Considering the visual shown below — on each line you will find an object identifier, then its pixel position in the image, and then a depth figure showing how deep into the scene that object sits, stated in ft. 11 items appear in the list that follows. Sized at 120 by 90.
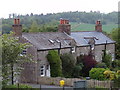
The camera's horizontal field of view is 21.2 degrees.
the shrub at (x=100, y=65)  135.84
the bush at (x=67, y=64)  125.18
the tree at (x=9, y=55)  79.66
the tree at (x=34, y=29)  236.06
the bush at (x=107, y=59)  151.63
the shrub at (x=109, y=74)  104.12
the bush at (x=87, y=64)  134.10
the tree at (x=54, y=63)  119.75
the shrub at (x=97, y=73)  112.27
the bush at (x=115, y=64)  156.64
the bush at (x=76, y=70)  127.85
